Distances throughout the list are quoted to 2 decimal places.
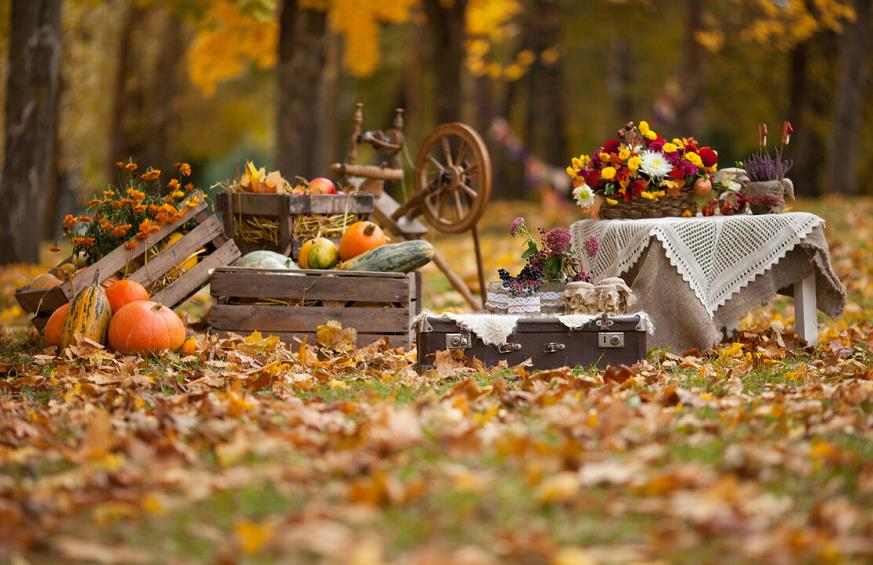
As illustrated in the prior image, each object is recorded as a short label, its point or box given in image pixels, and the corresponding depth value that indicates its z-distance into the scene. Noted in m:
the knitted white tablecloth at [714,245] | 13.34
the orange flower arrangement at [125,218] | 14.17
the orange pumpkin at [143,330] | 12.92
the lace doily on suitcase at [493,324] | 11.99
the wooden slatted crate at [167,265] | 14.04
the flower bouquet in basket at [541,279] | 12.42
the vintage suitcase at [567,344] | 12.09
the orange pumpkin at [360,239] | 14.85
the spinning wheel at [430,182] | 16.34
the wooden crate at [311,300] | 13.88
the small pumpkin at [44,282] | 14.67
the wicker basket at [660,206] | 14.17
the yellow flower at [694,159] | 14.15
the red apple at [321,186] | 15.91
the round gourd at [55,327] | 13.60
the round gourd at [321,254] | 14.80
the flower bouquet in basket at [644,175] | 14.02
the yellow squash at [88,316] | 13.02
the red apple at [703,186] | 14.04
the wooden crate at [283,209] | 15.29
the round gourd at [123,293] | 13.72
